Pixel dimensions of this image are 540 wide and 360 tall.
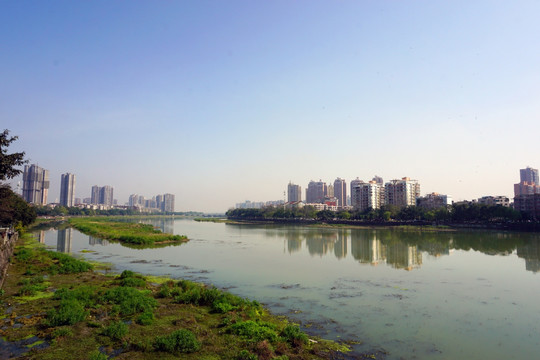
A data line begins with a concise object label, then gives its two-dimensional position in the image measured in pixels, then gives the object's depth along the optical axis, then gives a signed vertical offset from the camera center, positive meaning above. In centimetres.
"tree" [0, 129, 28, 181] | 2270 +294
